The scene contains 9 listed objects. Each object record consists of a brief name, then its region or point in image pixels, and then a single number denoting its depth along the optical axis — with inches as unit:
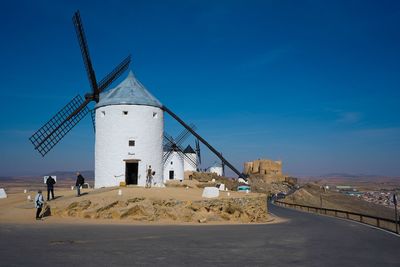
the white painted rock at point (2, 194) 1122.9
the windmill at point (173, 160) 2361.0
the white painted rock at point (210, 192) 964.5
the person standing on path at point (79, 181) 966.1
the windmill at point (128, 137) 1207.6
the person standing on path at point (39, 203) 767.1
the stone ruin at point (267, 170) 3449.8
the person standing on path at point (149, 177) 1164.5
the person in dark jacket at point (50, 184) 948.8
